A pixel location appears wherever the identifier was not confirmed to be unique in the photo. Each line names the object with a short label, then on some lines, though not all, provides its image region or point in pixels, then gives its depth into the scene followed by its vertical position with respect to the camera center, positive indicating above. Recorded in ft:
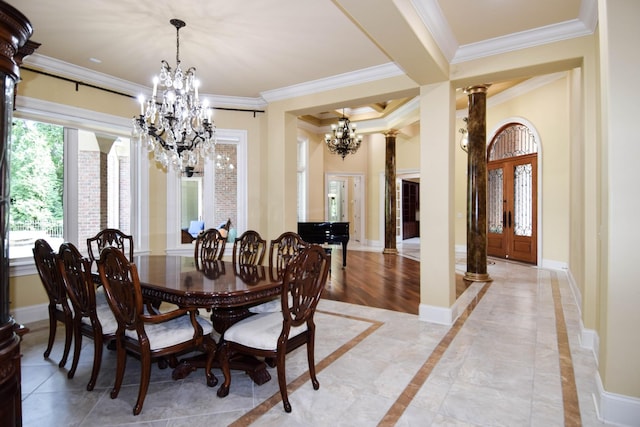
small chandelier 25.52 +5.36
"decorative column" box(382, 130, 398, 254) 30.22 +1.23
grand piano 22.84 -1.35
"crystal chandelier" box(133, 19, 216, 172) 10.36 +2.75
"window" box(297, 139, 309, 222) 29.63 +2.84
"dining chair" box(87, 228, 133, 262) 12.84 -0.98
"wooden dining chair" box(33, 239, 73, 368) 8.64 -1.85
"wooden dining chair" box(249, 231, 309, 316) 9.68 -1.33
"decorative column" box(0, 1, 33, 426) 4.36 -0.13
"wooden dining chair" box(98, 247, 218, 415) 6.81 -2.41
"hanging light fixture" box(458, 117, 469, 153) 25.02 +5.13
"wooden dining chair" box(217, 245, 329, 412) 7.14 -2.50
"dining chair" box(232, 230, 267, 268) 12.03 -1.24
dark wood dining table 7.34 -1.66
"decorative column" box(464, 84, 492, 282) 19.60 +1.69
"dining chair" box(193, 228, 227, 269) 12.76 -1.09
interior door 42.64 +0.28
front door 24.22 +0.20
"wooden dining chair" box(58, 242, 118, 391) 7.92 -2.22
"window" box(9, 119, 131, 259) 13.35 +1.13
